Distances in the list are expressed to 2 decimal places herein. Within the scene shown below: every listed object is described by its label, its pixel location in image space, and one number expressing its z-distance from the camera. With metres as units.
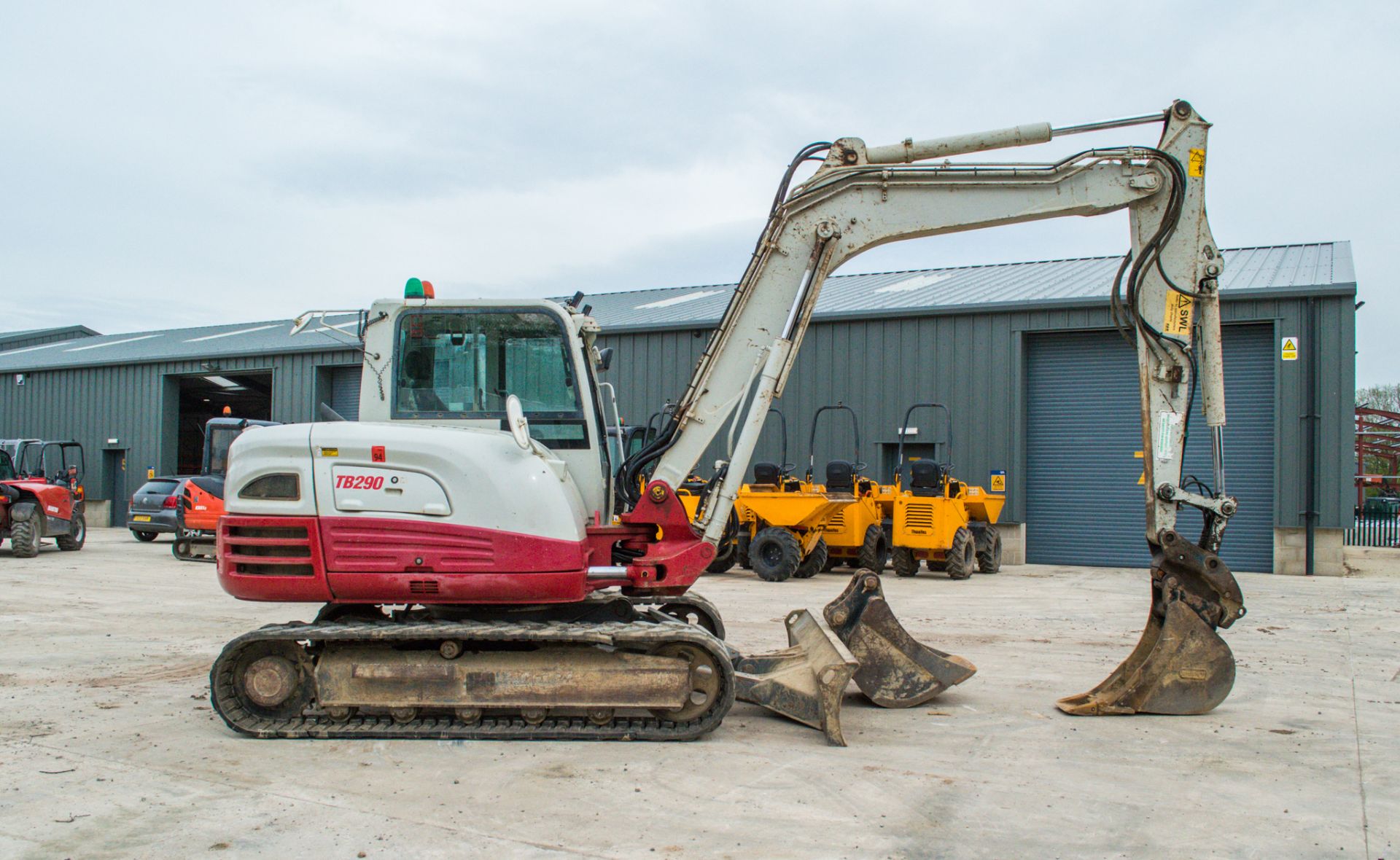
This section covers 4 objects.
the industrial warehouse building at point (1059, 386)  18.62
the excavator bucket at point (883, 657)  6.95
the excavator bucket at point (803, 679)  5.97
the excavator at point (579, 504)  5.92
